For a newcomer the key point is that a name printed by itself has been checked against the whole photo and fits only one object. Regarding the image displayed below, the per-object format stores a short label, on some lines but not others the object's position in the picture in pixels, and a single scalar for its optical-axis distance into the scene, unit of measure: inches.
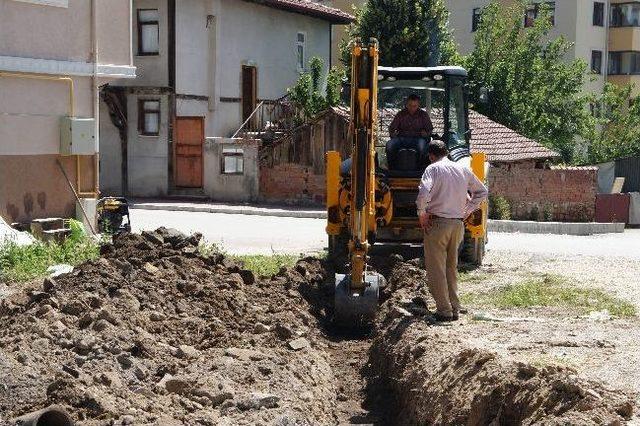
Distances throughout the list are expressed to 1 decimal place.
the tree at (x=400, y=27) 1246.9
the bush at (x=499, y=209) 1061.8
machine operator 565.3
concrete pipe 276.8
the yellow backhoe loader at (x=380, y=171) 448.8
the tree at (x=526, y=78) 1392.7
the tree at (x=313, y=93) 1264.8
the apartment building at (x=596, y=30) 1989.4
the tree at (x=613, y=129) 1679.4
